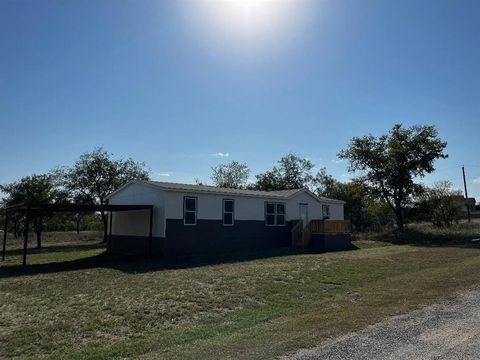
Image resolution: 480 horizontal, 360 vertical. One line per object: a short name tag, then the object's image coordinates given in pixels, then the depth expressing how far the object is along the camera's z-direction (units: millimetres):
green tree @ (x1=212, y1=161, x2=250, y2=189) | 53031
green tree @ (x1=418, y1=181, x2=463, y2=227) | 37312
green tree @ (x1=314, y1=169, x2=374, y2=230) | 35250
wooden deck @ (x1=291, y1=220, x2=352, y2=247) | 23453
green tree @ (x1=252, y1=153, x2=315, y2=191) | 50156
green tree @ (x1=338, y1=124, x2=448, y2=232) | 32625
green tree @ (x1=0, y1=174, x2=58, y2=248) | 28716
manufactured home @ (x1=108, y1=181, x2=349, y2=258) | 18547
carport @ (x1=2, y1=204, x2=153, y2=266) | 15391
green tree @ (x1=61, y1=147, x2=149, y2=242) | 34156
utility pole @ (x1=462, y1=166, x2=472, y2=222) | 46356
